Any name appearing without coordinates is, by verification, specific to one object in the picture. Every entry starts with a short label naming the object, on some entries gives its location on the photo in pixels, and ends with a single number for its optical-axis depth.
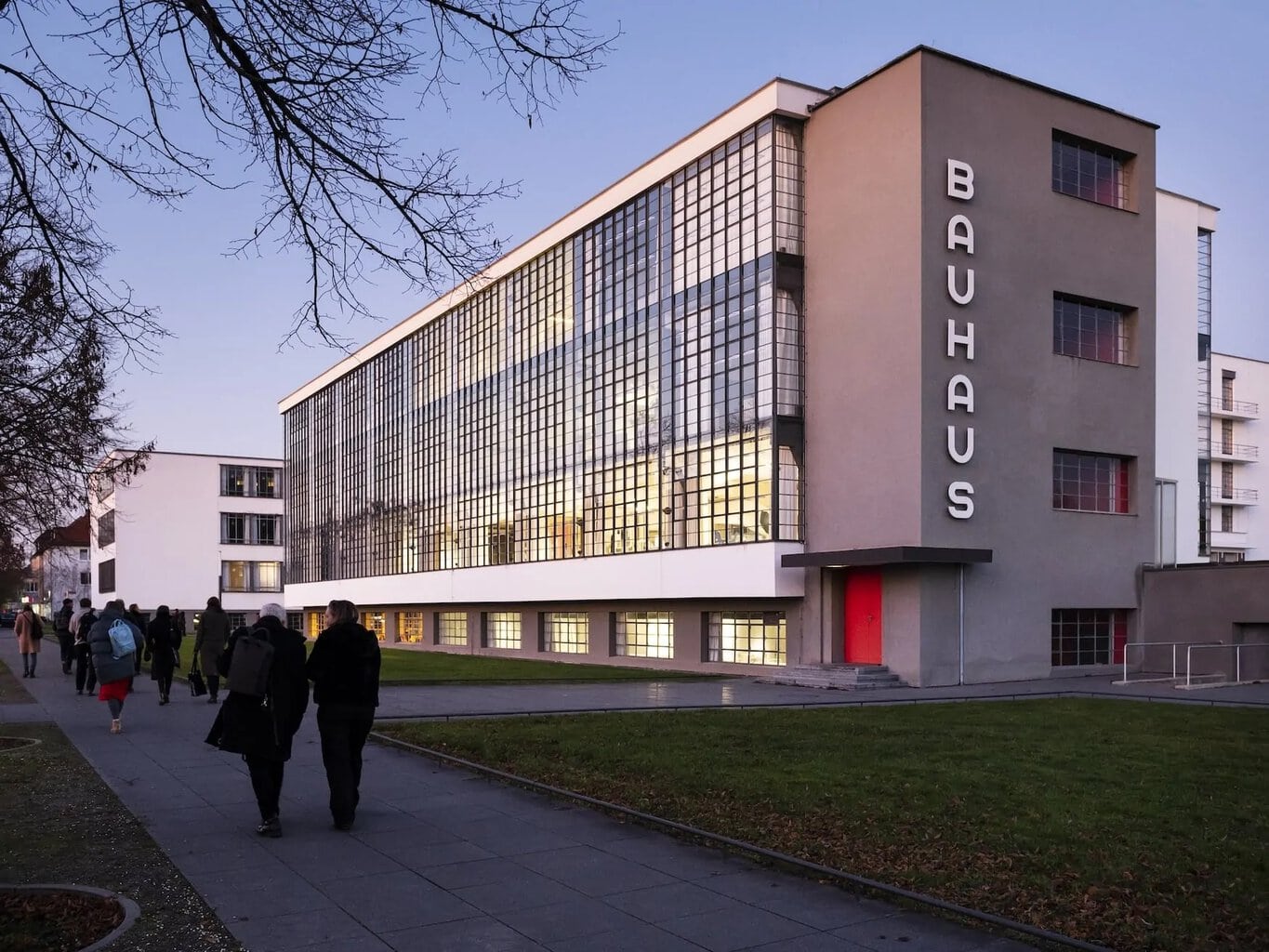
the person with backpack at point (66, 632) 32.34
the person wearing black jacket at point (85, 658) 25.03
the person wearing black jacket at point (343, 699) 9.94
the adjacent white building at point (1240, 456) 77.81
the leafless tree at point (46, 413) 12.02
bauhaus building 28.23
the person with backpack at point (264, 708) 9.73
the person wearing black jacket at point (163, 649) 21.95
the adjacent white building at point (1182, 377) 33.44
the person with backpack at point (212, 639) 21.27
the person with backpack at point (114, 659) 16.78
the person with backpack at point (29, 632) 29.83
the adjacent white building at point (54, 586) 124.94
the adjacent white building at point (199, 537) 91.69
